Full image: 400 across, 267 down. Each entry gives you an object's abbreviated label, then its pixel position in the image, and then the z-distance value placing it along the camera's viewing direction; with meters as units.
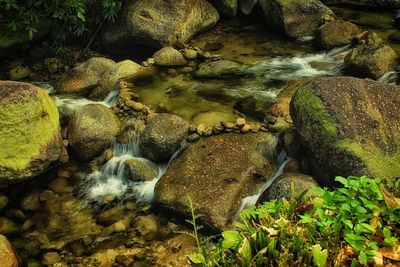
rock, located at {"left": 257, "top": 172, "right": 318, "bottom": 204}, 5.64
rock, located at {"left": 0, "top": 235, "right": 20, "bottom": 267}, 5.27
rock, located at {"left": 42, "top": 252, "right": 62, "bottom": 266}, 5.71
